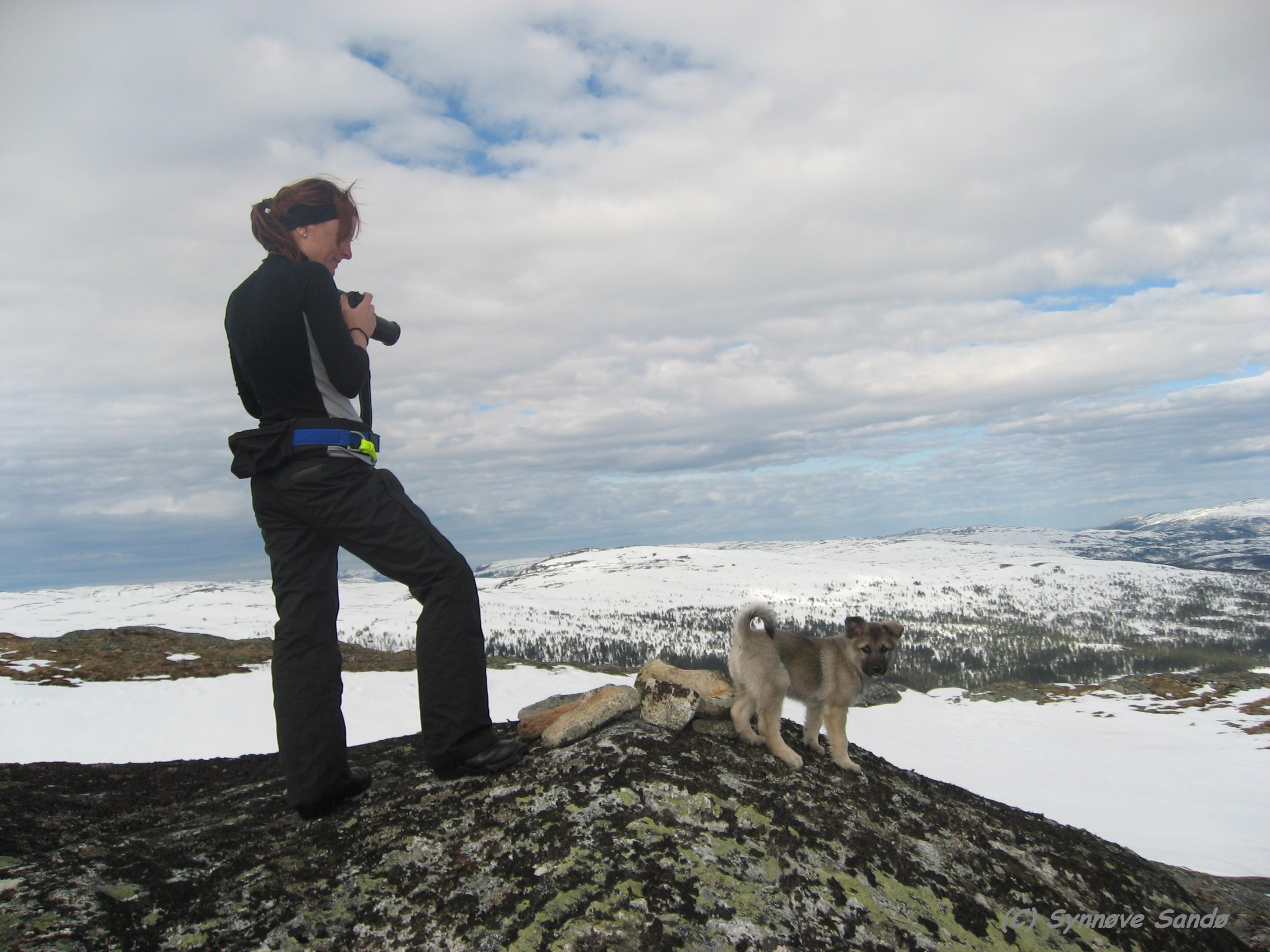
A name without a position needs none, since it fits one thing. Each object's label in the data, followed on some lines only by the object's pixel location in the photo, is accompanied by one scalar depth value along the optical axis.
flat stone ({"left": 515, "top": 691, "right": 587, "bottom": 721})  6.92
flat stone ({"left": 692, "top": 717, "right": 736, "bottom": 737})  6.67
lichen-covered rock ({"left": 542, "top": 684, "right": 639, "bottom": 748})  5.89
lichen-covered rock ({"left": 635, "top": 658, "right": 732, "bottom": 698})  6.97
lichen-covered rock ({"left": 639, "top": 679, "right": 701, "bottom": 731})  6.36
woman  5.25
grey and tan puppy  6.86
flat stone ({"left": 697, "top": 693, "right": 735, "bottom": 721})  6.92
